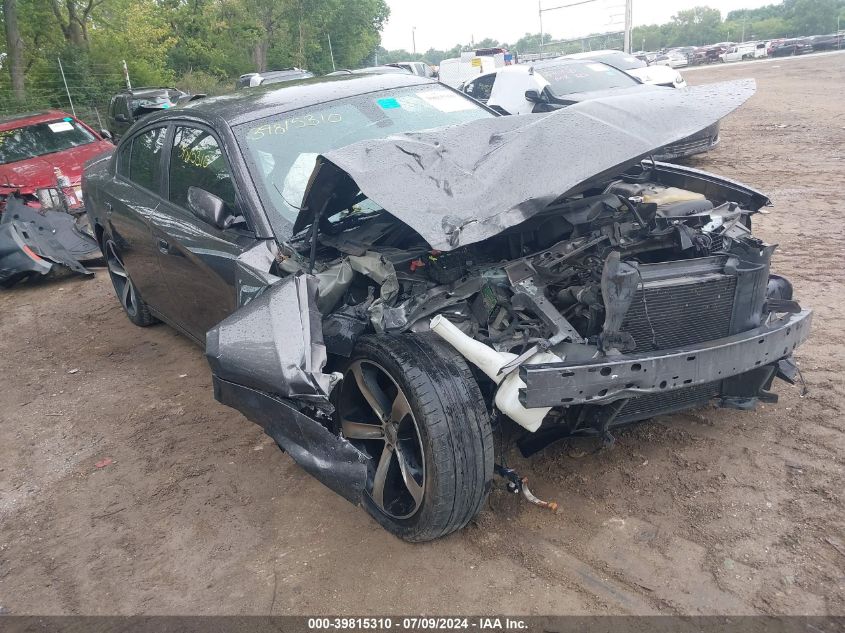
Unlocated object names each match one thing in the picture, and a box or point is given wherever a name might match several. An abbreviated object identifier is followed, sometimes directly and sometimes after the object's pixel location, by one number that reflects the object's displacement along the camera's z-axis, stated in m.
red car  8.64
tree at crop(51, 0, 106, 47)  23.97
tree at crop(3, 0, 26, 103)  18.11
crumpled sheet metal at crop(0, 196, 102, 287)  7.41
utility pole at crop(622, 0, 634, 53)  24.16
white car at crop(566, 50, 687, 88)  10.91
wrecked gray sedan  2.60
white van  19.11
